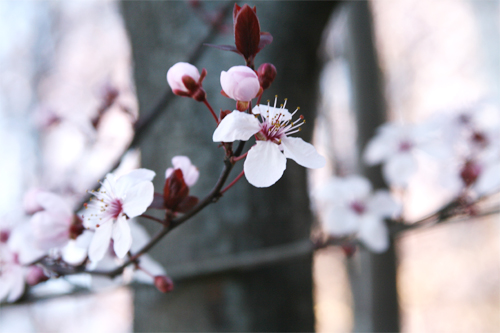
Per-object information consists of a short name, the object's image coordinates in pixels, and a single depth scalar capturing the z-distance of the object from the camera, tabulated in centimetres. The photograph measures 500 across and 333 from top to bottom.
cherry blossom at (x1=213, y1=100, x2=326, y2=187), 21
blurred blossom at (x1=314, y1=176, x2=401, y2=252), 34
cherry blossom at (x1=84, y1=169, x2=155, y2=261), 22
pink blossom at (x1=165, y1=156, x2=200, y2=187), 23
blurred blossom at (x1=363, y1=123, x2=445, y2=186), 35
